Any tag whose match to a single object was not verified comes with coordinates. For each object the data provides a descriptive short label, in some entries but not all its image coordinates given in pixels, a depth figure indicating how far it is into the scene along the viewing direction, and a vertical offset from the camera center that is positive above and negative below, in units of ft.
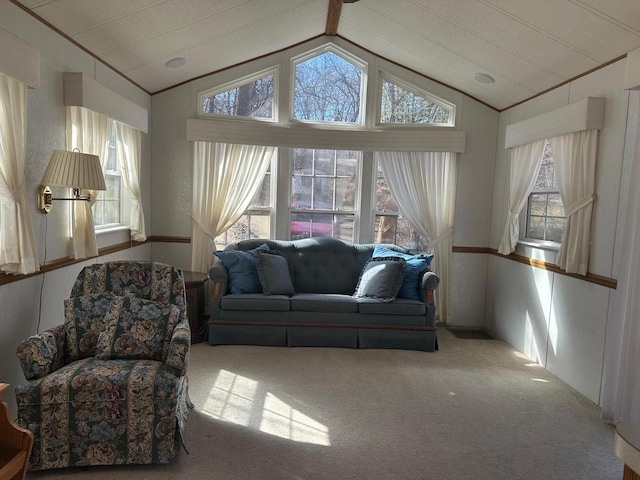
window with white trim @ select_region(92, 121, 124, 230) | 13.61 -0.11
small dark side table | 15.05 -3.43
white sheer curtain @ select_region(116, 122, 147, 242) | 14.35 +0.75
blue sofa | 14.84 -3.65
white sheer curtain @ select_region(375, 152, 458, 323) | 17.49 +0.34
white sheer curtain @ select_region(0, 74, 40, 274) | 8.59 +0.09
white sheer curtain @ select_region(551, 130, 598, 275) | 11.82 +0.45
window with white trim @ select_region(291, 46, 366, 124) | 17.58 +4.16
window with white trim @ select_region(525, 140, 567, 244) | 14.03 +0.06
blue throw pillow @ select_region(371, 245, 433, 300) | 15.39 -2.27
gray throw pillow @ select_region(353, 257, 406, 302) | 14.93 -2.40
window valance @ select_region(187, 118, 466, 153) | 17.01 +2.27
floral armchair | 7.91 -3.25
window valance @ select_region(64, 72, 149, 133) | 10.84 +2.30
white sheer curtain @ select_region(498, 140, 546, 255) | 14.61 +0.85
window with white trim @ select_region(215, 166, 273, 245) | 17.87 -0.83
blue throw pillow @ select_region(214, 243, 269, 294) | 15.25 -2.29
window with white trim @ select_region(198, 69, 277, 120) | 17.25 +3.58
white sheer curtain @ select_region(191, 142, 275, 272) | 17.07 +0.40
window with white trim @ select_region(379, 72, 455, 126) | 17.72 +3.55
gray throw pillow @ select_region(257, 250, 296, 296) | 15.20 -2.43
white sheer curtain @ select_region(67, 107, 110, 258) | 11.22 +1.03
